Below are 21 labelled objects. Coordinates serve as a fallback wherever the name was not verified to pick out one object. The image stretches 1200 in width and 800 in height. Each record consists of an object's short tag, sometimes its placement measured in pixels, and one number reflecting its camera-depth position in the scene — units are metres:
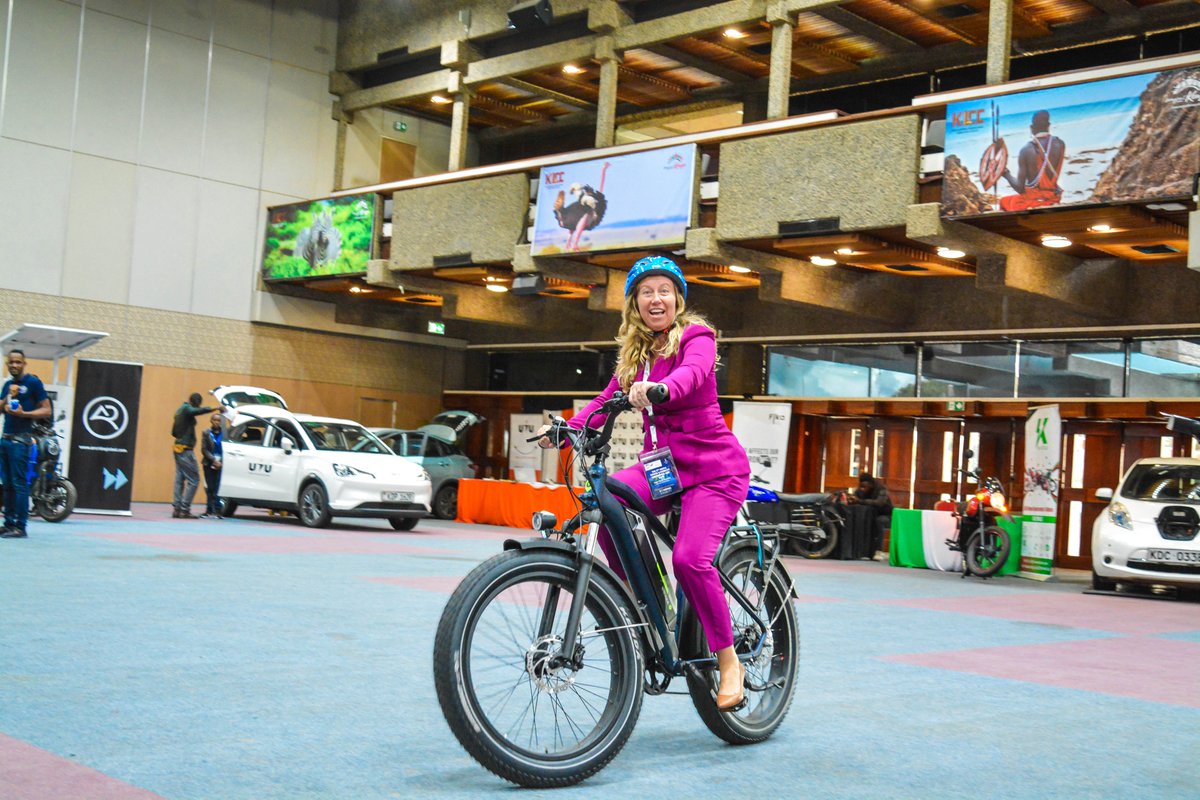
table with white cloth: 18.14
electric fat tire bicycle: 3.89
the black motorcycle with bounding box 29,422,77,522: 15.62
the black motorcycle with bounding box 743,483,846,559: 19.50
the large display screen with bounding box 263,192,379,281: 25.47
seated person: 20.05
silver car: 24.45
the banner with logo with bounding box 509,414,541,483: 27.59
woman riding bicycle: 4.48
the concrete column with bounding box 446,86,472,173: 25.61
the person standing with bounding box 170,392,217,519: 18.62
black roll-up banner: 17.33
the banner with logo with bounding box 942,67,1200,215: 14.27
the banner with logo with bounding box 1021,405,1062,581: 16.62
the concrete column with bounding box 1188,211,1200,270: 14.17
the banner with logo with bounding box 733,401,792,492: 22.52
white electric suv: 18.97
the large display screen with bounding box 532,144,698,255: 19.47
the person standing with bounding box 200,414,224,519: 19.34
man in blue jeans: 13.16
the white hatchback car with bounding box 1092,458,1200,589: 14.05
